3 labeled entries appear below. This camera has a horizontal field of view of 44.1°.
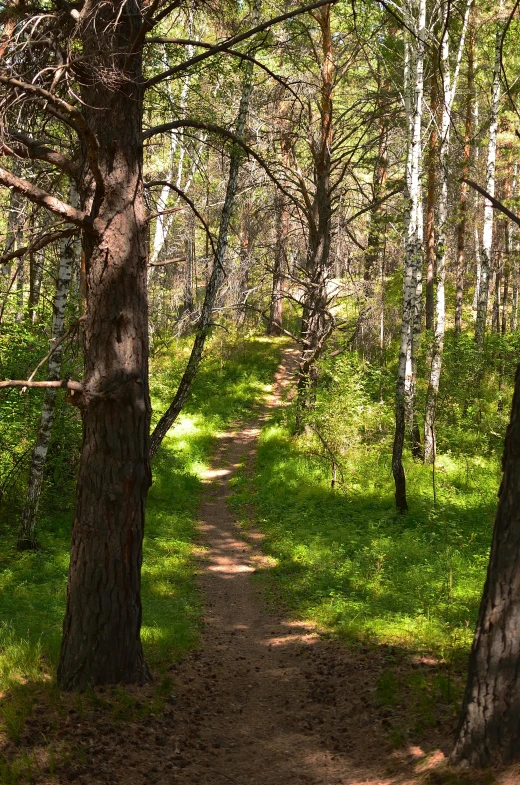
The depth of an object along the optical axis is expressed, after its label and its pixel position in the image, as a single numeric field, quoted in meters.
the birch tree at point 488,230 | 17.19
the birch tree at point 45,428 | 9.27
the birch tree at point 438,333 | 13.99
